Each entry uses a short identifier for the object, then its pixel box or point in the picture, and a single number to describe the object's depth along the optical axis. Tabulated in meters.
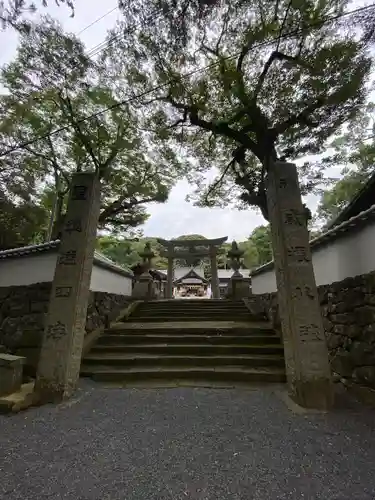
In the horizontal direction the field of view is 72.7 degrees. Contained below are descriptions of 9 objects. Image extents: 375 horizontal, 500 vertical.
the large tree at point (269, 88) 6.02
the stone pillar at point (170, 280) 13.52
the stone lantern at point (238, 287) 10.29
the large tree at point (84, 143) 8.79
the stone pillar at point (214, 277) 13.06
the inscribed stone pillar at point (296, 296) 3.24
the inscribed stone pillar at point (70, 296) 3.53
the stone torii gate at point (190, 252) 13.73
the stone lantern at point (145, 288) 10.20
